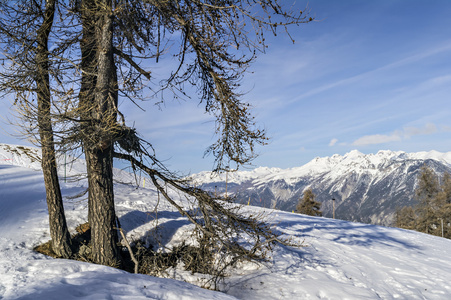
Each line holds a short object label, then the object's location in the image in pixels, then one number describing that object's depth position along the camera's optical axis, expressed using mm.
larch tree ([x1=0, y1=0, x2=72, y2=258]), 7250
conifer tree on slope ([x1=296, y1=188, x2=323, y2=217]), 40562
